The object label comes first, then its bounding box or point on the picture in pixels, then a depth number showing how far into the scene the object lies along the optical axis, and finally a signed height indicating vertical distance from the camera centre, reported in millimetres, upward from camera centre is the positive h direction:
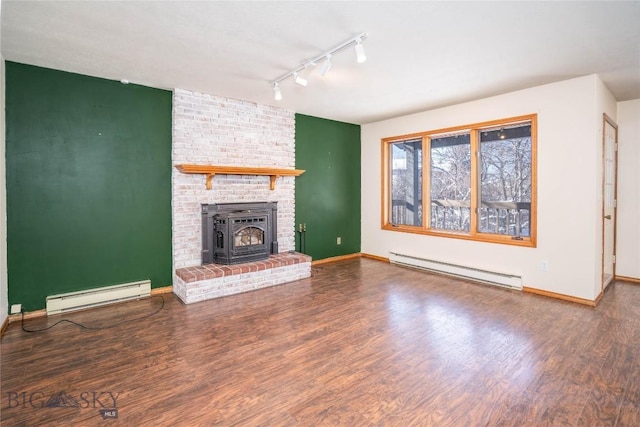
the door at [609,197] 3948 +130
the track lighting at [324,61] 2627 +1413
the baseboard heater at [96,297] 3402 -994
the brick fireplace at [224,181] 4105 +389
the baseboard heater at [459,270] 4258 -943
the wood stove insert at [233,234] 4305 -355
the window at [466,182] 4320 +391
